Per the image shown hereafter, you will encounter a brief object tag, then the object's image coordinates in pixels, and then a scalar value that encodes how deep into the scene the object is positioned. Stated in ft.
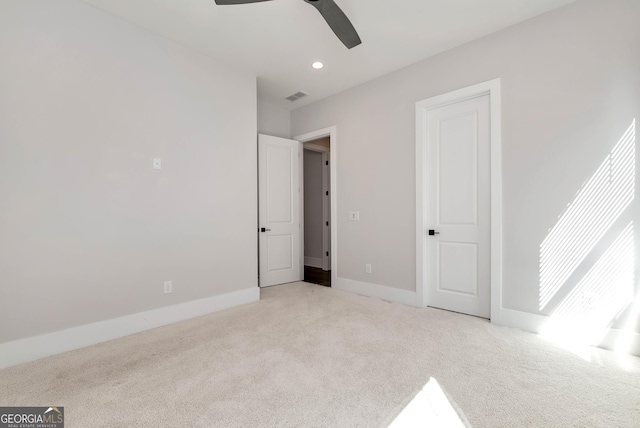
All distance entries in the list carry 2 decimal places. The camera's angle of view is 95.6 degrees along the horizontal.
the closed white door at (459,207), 9.84
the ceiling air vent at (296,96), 13.97
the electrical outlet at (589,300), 7.80
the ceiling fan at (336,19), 6.64
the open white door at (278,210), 14.18
